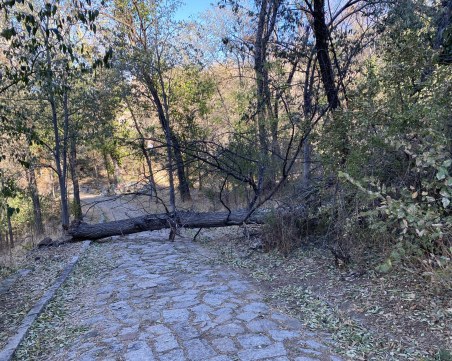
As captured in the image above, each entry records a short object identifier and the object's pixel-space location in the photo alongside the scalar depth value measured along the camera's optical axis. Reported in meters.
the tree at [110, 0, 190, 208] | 12.68
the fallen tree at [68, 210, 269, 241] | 8.12
